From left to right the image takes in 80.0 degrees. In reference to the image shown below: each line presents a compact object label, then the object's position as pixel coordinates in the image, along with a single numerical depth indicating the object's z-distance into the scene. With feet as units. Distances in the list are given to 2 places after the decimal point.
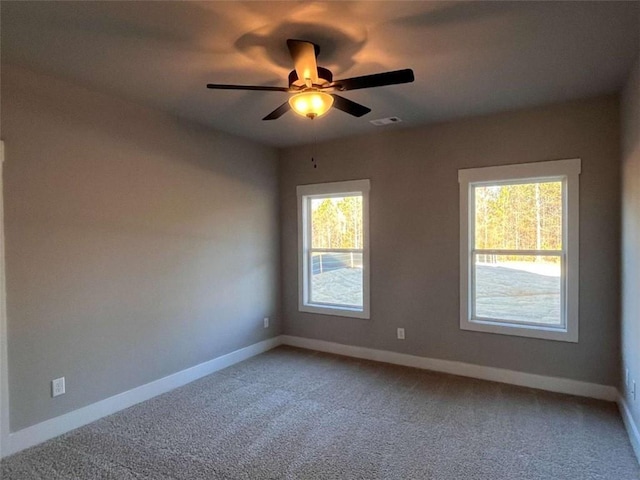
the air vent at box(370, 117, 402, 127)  13.21
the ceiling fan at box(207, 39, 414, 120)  7.20
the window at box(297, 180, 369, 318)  15.56
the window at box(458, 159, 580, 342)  11.78
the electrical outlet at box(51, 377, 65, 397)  9.52
